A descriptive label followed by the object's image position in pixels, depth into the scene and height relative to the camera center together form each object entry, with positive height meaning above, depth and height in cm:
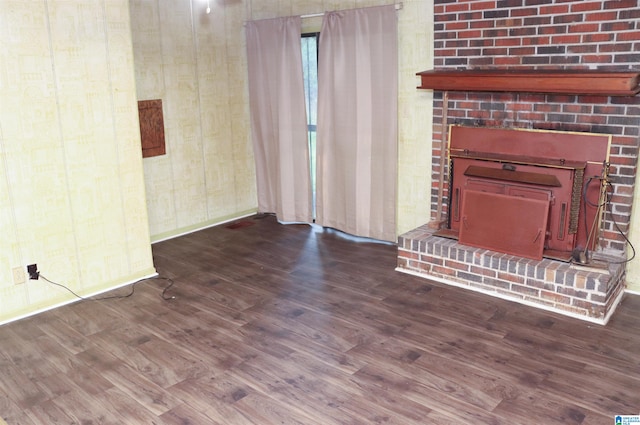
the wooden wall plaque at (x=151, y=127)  488 -22
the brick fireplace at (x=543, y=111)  341 -13
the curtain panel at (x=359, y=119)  452 -19
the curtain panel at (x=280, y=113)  519 -14
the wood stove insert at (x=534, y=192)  357 -66
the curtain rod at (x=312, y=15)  489 +72
